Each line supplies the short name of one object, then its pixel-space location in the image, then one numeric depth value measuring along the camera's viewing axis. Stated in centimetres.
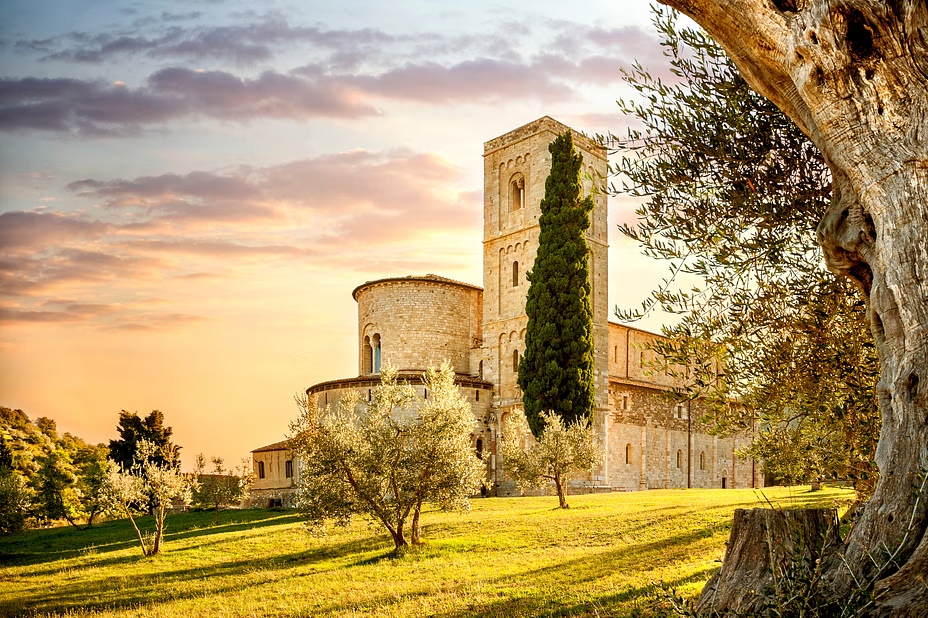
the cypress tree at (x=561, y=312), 3384
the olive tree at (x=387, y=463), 1958
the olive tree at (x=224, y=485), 3750
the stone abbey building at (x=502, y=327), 4103
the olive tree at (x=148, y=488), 2278
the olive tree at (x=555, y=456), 2828
